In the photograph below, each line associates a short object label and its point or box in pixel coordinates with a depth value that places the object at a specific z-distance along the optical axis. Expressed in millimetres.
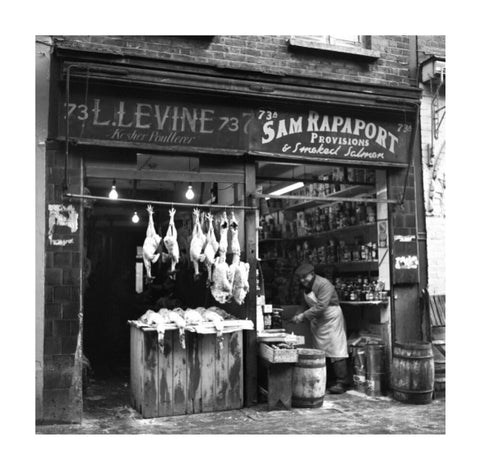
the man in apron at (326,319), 8941
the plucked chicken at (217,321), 7297
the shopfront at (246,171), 7176
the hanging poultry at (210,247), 7477
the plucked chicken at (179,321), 7184
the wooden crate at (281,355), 7375
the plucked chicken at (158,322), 7062
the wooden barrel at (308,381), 7672
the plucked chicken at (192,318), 7371
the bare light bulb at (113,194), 7391
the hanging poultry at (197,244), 7445
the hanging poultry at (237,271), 7582
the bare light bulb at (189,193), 8211
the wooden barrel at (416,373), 7938
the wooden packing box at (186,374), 7121
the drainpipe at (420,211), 8867
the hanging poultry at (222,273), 7488
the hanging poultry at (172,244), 7324
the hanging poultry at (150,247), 7258
